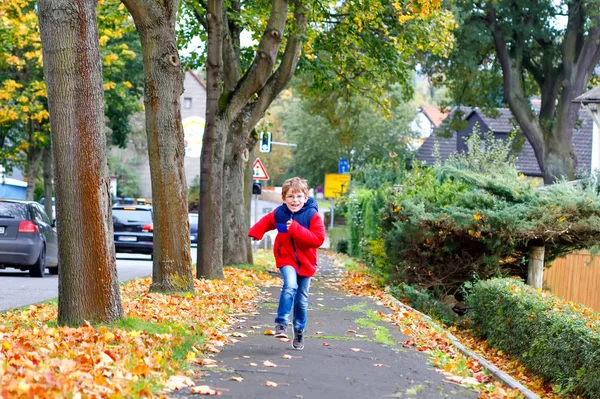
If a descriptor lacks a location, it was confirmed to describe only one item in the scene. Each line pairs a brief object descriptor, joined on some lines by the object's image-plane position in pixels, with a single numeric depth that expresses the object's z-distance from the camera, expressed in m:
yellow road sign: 47.97
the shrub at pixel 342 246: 42.30
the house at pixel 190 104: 84.94
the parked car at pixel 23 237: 20.98
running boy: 9.84
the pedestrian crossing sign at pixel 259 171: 31.31
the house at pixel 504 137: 52.06
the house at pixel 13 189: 59.59
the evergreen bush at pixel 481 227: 16.61
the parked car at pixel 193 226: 50.28
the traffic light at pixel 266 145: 31.60
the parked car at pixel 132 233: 30.11
